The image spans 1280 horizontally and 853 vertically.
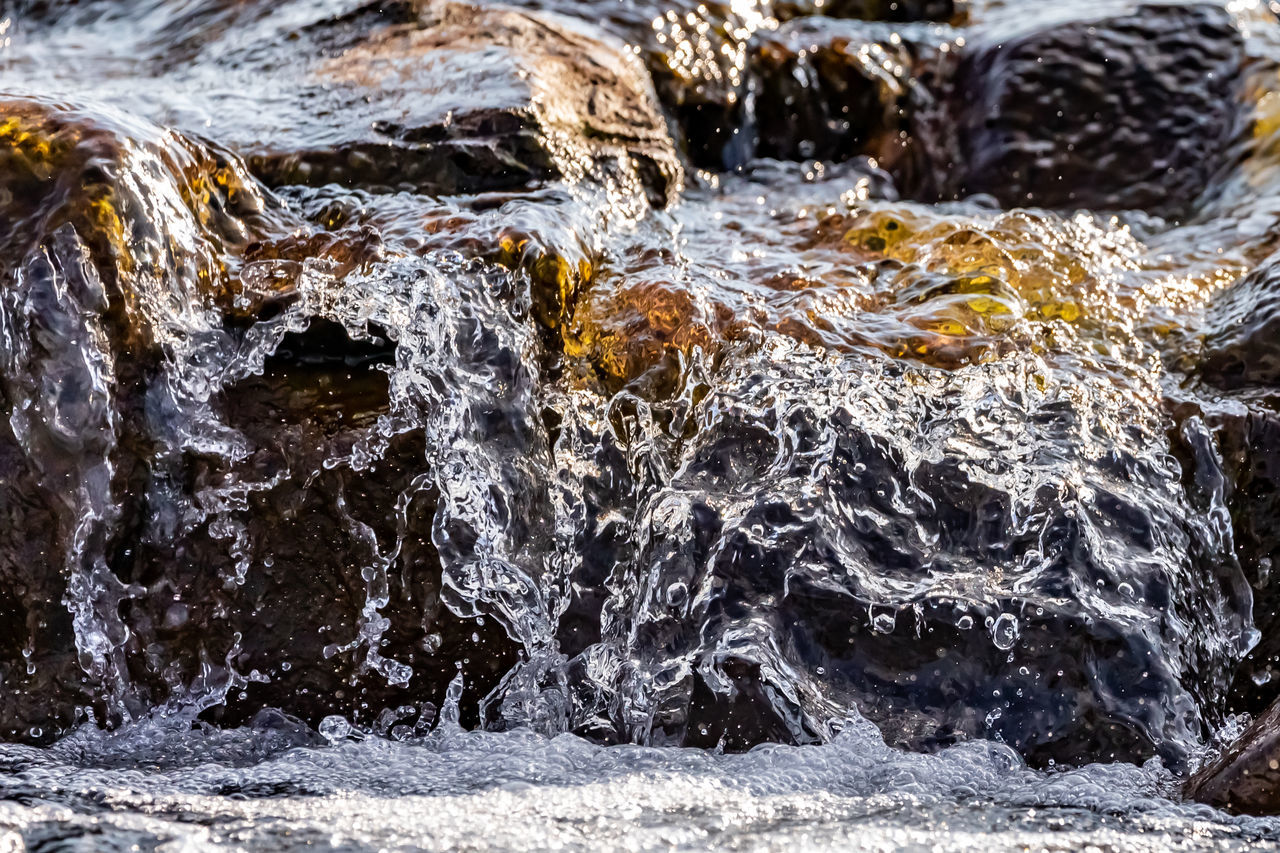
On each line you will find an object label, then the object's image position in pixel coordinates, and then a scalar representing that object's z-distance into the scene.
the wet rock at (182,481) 4.86
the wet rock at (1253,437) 5.12
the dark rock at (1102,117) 8.49
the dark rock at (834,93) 8.84
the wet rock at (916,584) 4.86
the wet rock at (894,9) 9.57
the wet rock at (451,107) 6.30
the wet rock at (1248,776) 3.97
